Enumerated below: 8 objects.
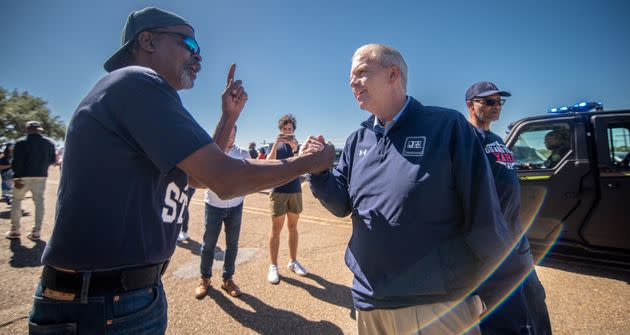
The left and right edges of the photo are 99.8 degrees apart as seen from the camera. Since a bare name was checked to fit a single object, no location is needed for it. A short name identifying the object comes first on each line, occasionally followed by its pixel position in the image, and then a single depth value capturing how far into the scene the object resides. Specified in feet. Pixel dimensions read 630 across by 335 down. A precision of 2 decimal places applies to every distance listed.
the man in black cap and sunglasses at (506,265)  5.10
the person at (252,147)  49.89
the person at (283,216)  12.94
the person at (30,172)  17.48
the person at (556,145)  12.94
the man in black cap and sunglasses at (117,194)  3.54
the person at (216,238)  11.30
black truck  11.75
